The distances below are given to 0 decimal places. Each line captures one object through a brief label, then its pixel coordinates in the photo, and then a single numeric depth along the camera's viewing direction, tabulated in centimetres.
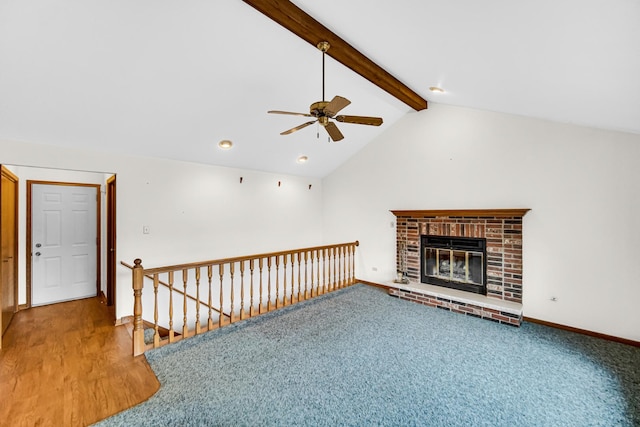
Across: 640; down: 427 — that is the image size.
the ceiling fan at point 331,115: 229
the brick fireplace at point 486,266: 368
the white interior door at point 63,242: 433
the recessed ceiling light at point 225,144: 399
